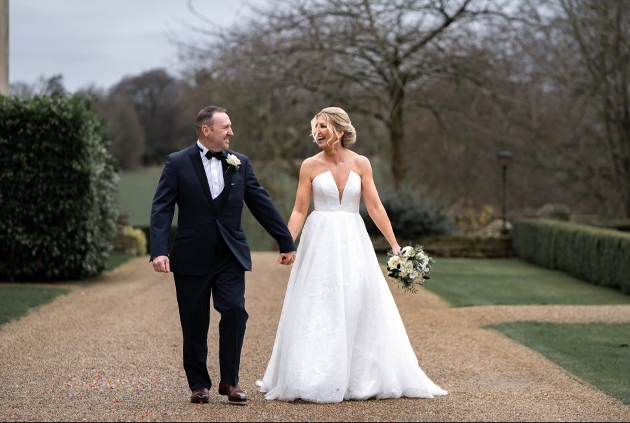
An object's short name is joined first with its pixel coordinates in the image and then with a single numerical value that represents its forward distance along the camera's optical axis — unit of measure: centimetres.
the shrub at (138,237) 2162
